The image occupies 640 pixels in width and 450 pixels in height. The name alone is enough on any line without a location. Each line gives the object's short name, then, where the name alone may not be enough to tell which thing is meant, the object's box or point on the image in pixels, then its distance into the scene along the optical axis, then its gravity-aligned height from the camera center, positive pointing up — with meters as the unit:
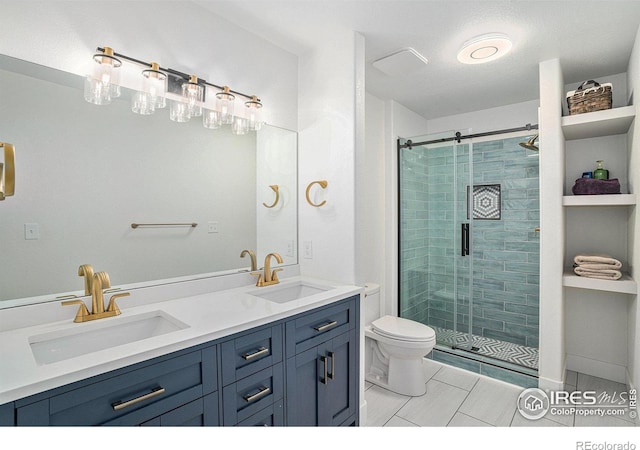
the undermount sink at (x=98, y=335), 1.21 -0.45
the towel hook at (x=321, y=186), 2.19 +0.24
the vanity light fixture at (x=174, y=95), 1.45 +0.65
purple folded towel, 2.29 +0.24
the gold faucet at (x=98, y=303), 1.35 -0.33
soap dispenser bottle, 2.47 +0.36
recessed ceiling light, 2.05 +1.12
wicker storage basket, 2.25 +0.84
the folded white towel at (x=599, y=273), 2.25 -0.36
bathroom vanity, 0.95 -0.50
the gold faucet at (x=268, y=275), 2.04 -0.32
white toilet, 2.36 -0.97
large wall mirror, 1.33 +0.15
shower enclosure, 3.08 -0.20
